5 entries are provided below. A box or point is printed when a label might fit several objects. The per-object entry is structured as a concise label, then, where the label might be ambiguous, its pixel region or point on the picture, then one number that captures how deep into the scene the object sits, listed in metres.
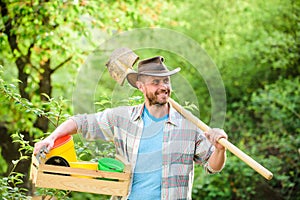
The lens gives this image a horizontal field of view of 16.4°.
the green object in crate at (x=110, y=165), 5.47
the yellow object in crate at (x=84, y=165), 5.72
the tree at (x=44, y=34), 11.22
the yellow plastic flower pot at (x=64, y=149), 5.65
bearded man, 5.53
